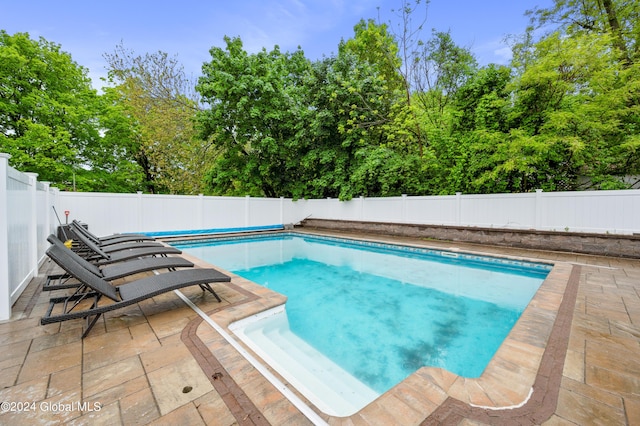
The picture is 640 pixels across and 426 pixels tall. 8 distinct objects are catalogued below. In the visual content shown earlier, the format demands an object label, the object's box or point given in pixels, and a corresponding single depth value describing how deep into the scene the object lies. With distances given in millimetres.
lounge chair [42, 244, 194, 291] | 2766
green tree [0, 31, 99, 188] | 12094
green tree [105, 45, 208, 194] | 15070
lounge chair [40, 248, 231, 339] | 2539
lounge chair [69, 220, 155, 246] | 5385
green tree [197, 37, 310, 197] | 13555
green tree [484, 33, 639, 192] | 7355
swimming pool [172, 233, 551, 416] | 2834
